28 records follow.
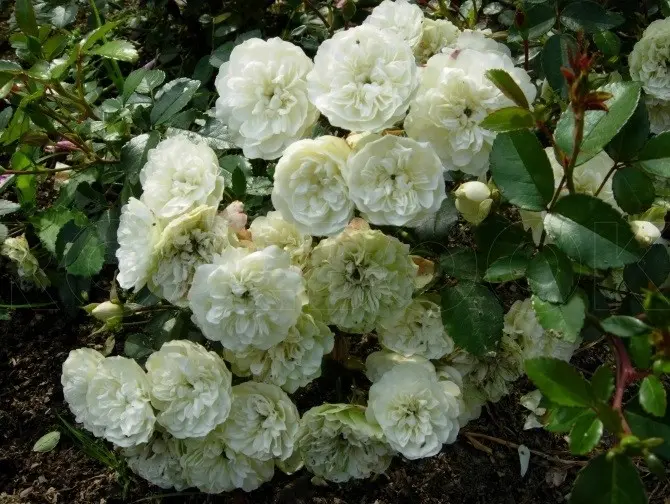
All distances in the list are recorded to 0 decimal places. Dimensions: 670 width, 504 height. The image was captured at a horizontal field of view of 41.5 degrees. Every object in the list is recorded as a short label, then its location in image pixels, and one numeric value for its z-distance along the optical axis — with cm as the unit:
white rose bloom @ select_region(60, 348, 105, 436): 44
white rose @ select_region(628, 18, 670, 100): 46
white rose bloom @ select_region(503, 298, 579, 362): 42
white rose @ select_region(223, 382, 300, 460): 42
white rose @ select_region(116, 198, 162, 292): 39
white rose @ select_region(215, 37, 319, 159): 39
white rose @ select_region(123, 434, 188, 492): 45
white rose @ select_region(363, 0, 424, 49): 44
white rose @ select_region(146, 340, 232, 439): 41
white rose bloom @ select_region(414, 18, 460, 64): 47
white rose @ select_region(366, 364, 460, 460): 40
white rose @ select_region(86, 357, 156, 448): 42
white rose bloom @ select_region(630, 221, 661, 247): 39
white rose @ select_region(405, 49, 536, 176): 37
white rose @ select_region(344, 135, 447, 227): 35
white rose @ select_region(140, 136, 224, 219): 40
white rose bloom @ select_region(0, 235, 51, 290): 58
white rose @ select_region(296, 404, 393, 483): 41
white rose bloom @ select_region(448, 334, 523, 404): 45
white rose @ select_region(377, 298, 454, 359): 42
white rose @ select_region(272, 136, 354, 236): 36
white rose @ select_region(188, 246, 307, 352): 37
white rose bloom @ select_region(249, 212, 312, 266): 41
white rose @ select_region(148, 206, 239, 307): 39
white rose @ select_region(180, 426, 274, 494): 43
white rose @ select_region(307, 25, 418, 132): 36
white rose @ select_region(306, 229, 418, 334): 39
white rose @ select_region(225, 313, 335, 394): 40
